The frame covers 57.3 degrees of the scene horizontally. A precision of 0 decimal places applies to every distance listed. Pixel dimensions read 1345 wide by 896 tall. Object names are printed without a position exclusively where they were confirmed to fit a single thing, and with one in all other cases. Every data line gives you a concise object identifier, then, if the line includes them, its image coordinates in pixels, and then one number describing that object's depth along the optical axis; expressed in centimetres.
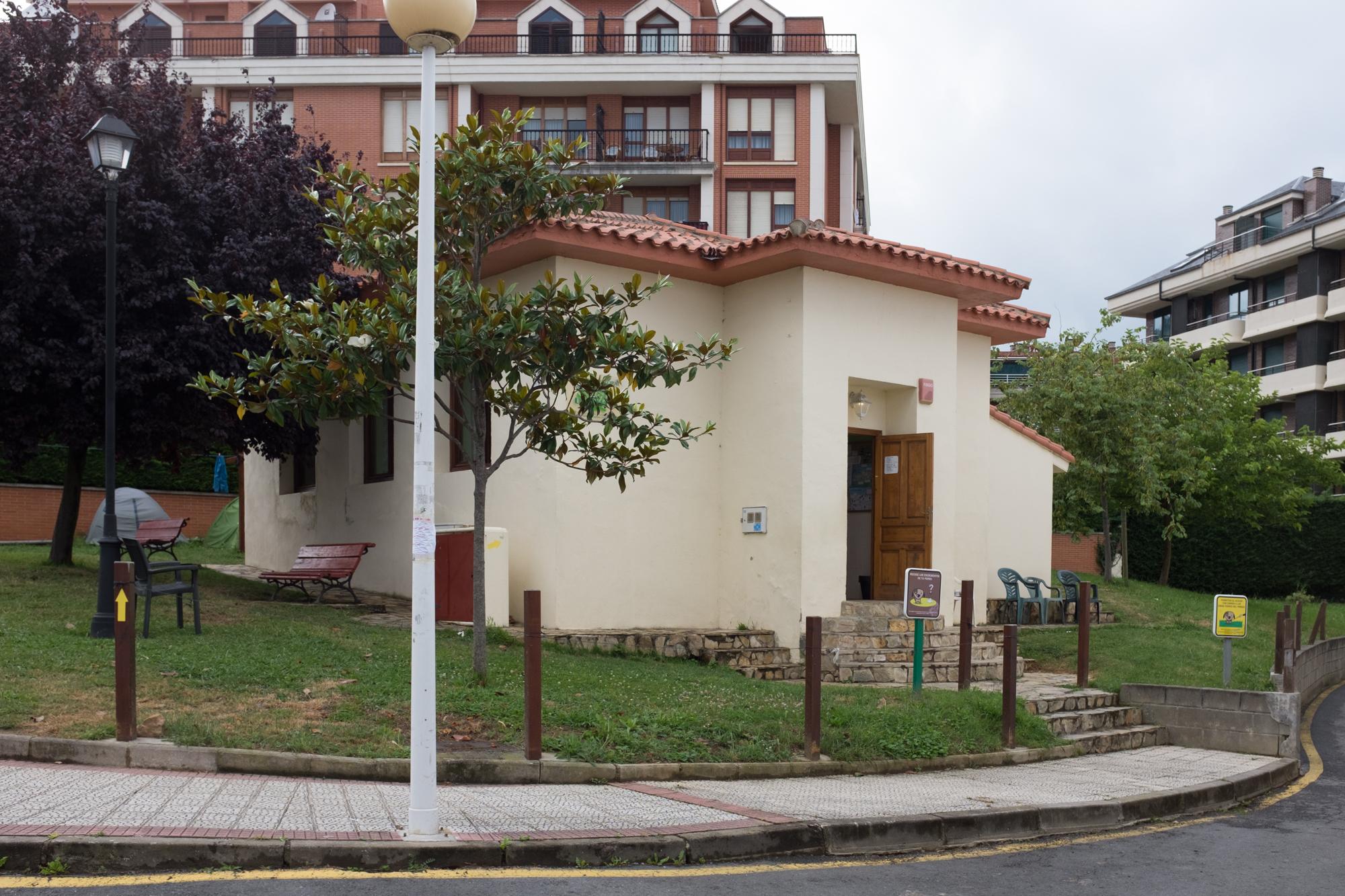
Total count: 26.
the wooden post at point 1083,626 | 1259
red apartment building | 3912
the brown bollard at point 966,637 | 1098
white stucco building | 1452
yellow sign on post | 1280
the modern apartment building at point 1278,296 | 4662
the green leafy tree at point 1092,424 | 2398
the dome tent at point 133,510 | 2317
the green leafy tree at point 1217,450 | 2566
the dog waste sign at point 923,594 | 1036
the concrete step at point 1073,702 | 1191
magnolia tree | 982
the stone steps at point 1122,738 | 1141
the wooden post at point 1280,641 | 1310
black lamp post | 1154
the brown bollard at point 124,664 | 806
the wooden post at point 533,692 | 827
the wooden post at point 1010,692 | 1031
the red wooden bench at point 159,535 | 2166
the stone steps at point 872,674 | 1325
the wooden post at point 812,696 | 918
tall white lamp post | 648
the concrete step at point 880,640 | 1409
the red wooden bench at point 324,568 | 1603
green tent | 2895
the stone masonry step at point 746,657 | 1408
